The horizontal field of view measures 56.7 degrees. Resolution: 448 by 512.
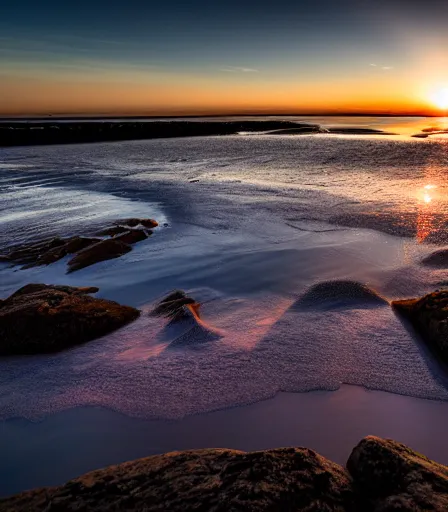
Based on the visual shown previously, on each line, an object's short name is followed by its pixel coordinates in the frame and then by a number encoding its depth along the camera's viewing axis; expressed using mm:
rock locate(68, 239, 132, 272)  5746
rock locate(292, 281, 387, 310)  4102
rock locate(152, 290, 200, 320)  4012
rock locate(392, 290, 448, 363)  3260
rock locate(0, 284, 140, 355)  3660
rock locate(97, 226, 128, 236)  7156
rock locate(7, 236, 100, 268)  6098
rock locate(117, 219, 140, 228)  7617
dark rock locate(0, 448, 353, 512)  1724
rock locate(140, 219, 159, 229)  7596
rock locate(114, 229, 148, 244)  6637
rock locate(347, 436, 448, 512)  1709
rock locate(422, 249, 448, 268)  5003
